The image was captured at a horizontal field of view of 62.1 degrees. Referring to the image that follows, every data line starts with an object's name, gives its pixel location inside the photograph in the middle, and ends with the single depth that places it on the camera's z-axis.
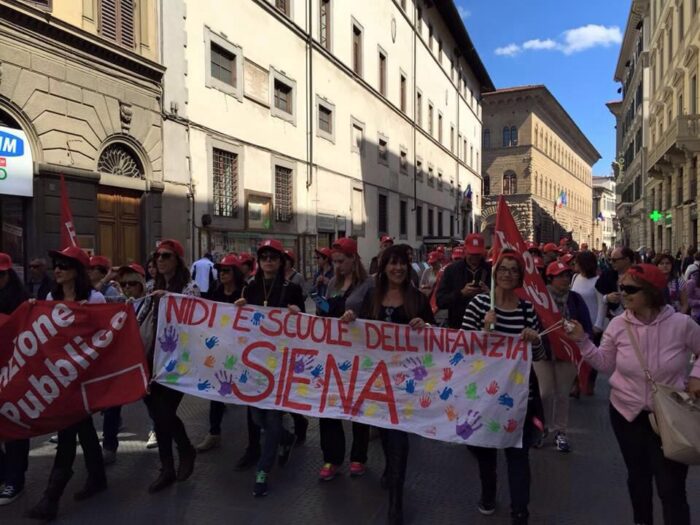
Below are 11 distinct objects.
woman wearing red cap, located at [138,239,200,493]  4.30
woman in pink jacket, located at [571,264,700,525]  3.03
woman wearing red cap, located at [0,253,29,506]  4.07
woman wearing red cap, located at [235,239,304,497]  4.41
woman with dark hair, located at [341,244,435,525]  3.84
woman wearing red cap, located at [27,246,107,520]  3.83
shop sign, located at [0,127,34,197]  9.65
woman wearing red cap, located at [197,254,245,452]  5.09
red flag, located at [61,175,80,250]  5.39
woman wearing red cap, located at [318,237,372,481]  4.45
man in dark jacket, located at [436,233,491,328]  5.57
